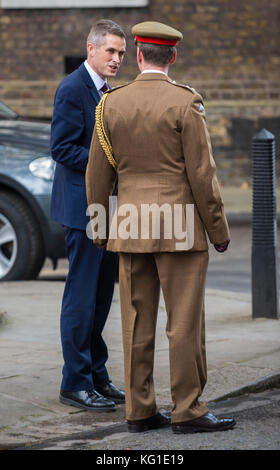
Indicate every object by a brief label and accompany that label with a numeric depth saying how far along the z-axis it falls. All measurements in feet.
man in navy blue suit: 33.42
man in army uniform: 29.17
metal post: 48.75
